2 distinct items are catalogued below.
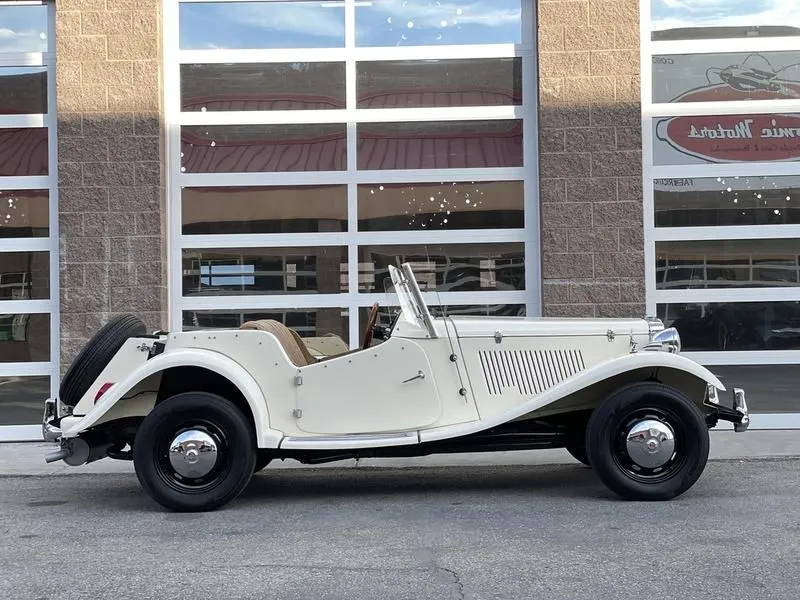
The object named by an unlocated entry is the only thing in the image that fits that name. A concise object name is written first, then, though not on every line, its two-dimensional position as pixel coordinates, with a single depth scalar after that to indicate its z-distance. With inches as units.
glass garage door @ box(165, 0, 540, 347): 378.6
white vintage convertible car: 229.9
